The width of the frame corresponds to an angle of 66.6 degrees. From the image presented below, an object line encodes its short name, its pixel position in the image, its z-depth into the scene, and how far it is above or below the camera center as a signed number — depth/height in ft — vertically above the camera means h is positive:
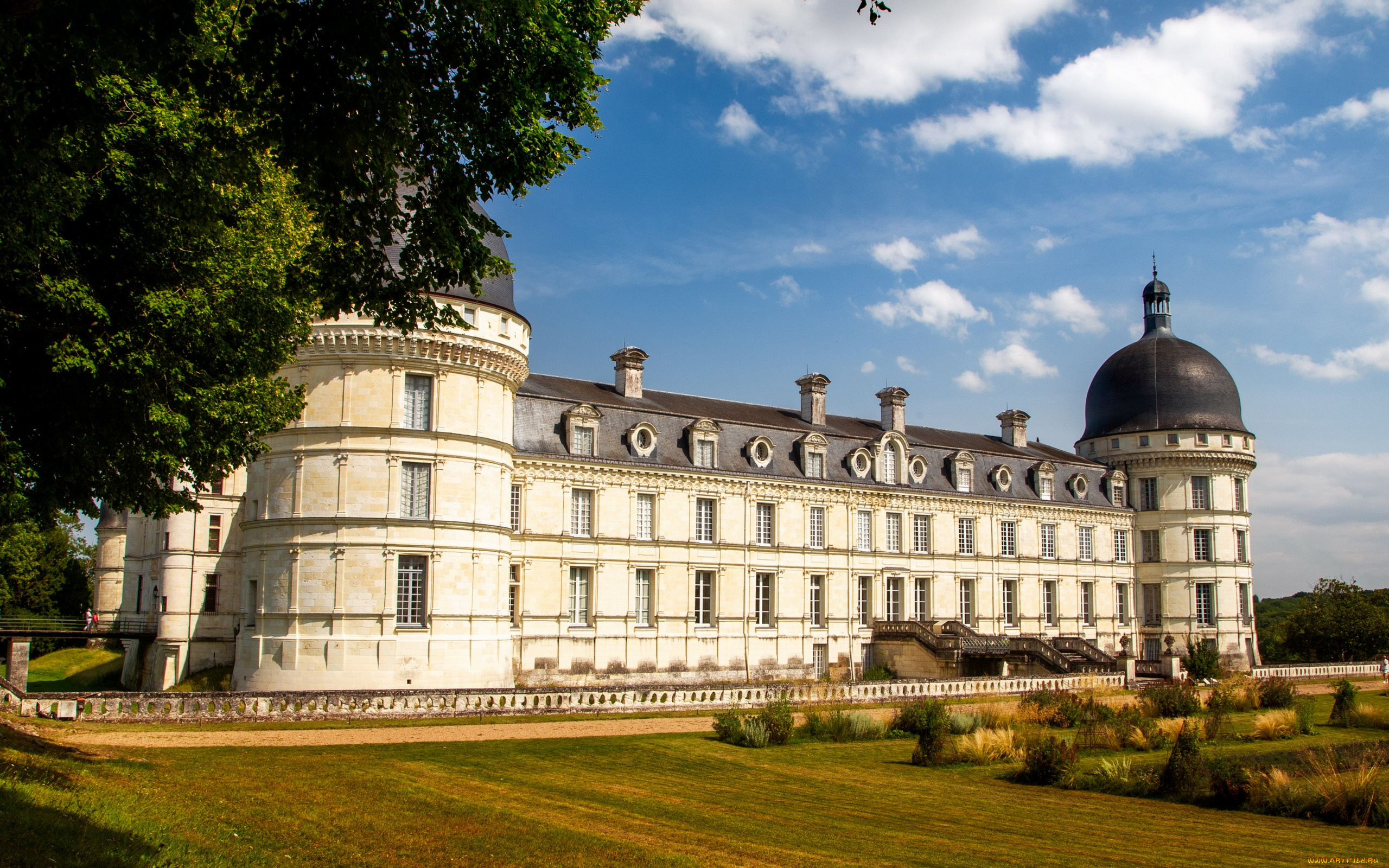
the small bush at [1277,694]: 97.04 -10.29
